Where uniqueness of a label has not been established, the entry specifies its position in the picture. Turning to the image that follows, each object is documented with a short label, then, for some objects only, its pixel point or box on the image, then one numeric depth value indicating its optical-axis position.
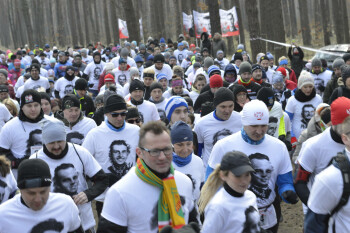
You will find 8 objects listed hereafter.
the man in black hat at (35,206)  4.11
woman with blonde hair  4.06
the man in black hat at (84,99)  10.26
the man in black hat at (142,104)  8.50
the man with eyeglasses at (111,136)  6.42
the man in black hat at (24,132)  6.82
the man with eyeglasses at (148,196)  3.62
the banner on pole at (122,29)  32.56
